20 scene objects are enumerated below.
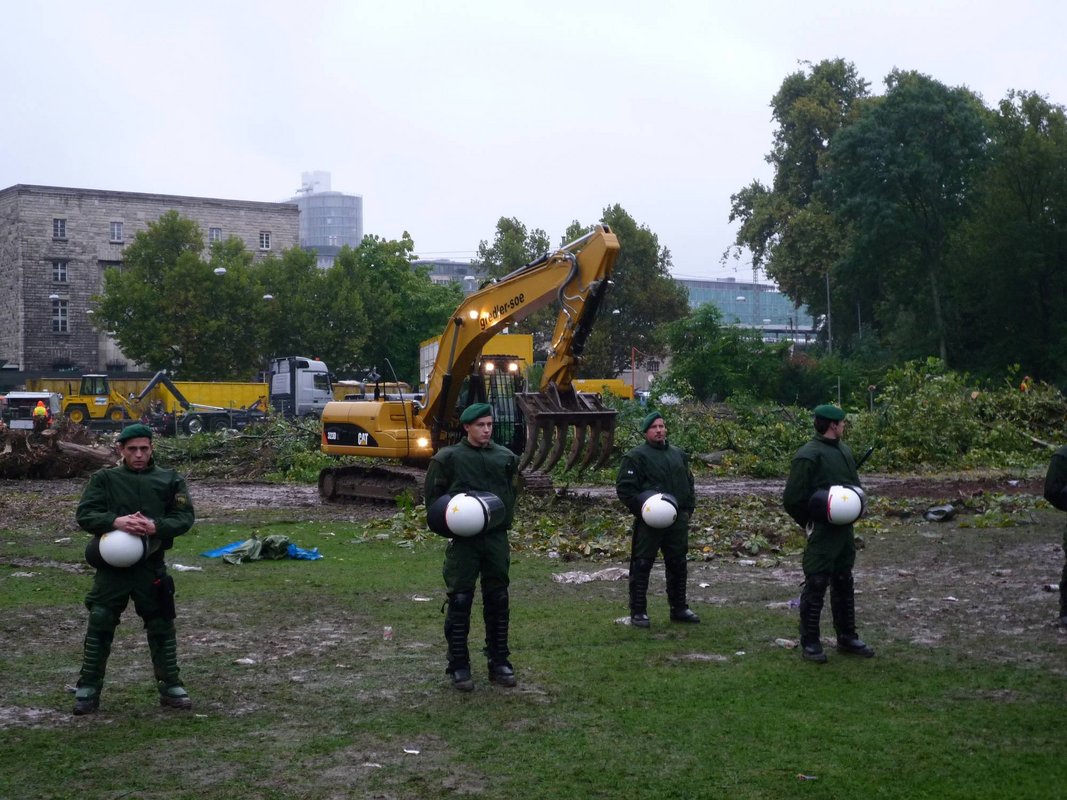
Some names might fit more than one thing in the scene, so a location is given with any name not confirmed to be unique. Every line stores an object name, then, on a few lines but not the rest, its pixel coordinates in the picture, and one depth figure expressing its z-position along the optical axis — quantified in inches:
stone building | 2812.5
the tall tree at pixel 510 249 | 2955.2
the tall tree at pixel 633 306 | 2842.0
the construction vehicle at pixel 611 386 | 2138.5
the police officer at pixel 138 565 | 299.7
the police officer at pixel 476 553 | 331.3
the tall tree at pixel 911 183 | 1969.7
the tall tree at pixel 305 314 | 2395.4
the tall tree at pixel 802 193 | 2303.2
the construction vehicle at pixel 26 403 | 1693.4
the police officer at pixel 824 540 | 356.2
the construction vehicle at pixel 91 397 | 1991.9
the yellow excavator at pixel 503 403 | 702.5
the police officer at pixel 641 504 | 409.7
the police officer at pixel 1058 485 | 397.7
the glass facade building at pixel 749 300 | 6198.8
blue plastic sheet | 595.8
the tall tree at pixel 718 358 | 1809.8
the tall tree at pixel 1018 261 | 1793.8
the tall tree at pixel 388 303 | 2465.6
